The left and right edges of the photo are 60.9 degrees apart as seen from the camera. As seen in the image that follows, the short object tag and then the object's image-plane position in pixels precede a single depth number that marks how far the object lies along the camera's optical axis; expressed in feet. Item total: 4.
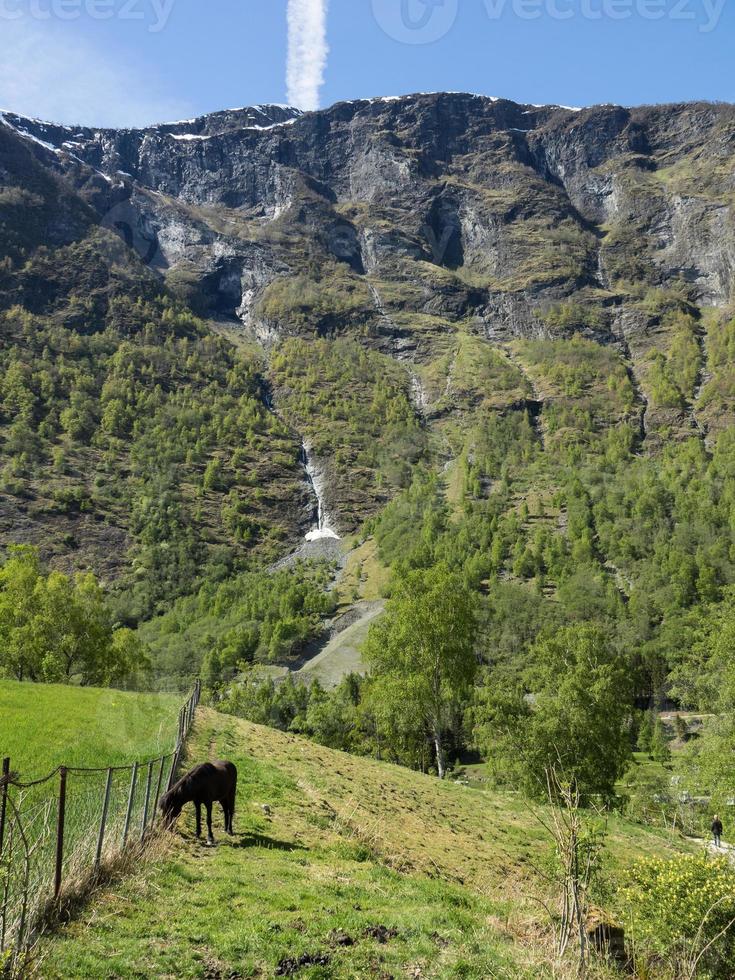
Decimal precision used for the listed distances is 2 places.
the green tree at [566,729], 129.80
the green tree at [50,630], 186.29
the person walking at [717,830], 103.81
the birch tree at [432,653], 156.25
